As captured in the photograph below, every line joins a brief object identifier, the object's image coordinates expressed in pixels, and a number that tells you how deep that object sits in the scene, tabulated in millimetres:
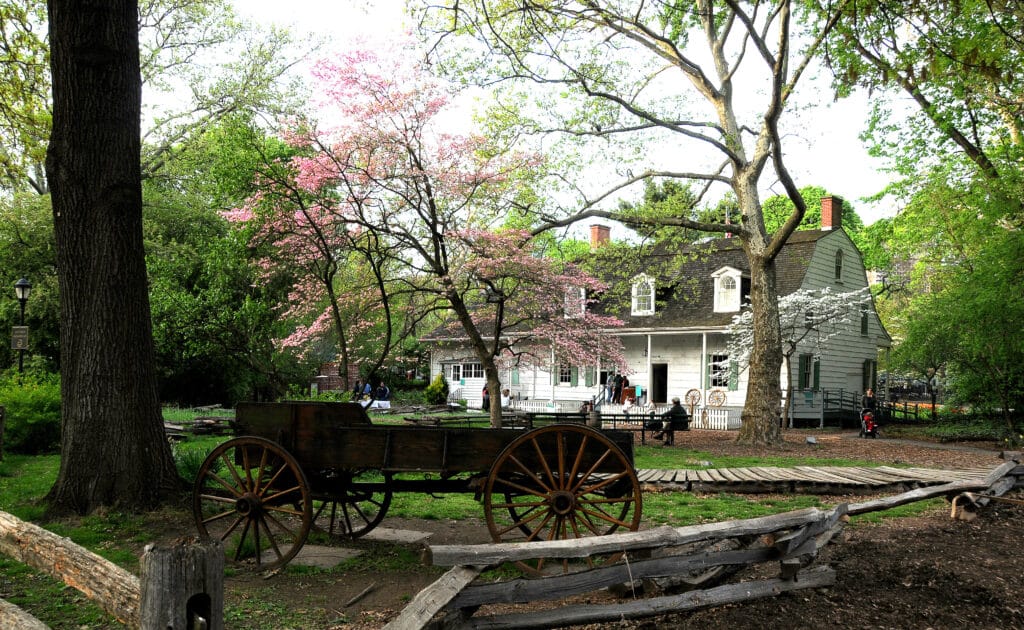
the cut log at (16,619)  3576
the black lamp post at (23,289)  20750
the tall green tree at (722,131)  17156
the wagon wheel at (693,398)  29000
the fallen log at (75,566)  3467
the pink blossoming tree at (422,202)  16016
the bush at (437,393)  37781
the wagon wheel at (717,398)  28922
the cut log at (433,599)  4012
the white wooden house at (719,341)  29366
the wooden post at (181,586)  2850
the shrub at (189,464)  9195
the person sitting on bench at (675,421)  19175
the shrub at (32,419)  14703
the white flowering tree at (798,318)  26188
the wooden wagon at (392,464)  5988
